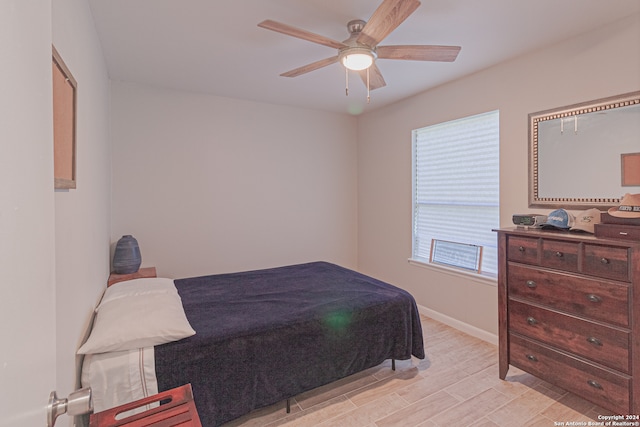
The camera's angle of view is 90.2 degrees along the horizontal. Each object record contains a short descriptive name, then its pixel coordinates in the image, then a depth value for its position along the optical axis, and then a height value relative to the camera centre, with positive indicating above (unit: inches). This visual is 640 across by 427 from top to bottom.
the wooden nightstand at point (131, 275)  110.2 -23.2
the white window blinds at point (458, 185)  118.3 +10.6
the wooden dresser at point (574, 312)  67.4 -24.6
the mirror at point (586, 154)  81.7 +16.0
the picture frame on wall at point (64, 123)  45.7 +14.1
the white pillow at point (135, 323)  60.8 -23.3
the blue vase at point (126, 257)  114.6 -16.5
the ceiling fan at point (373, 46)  63.8 +39.4
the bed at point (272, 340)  66.6 -30.4
